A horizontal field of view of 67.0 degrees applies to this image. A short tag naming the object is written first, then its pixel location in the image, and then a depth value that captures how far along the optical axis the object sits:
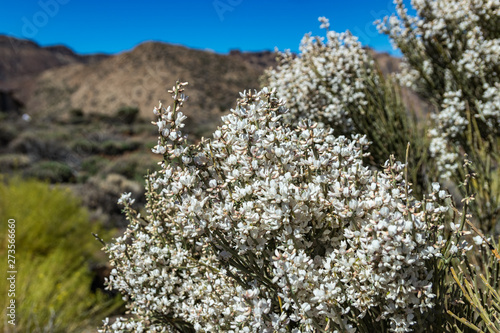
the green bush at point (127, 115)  33.75
